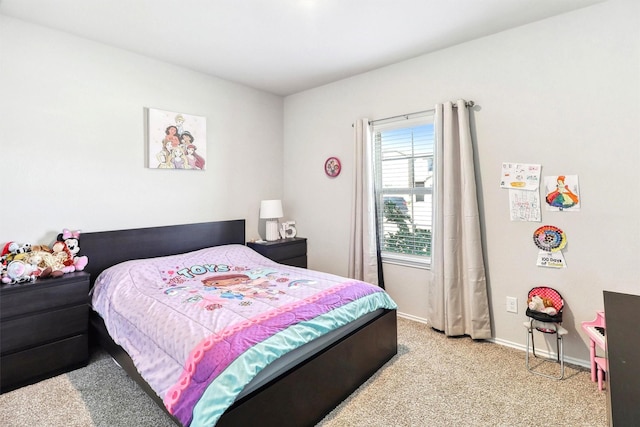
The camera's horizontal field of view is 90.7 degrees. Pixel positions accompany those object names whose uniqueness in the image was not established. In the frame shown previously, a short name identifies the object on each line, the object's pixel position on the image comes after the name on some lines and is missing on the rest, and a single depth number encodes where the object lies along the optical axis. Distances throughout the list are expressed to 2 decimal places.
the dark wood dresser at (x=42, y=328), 2.00
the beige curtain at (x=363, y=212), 3.24
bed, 1.45
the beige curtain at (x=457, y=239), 2.60
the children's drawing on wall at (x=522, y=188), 2.40
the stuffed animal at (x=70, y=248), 2.35
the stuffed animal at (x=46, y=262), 2.18
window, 3.04
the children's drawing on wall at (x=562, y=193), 2.25
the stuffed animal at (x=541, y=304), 2.26
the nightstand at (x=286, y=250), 3.53
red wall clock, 3.61
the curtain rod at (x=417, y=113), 2.65
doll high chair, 2.18
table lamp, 3.67
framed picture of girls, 2.95
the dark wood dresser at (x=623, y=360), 0.71
